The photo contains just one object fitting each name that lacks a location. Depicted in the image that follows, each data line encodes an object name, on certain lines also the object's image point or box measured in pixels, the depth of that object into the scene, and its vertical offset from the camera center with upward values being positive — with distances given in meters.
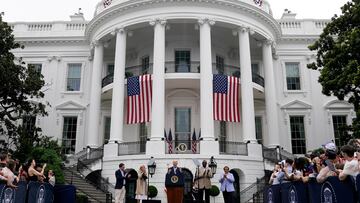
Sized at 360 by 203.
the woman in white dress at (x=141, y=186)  13.59 -0.91
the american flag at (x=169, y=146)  19.98 +0.76
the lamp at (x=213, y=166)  16.42 -0.23
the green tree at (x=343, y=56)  16.89 +4.85
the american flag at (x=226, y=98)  20.95 +3.45
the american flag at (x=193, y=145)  20.02 +0.81
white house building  20.58 +5.16
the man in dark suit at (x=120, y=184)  13.38 -0.82
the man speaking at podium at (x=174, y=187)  12.81 -0.88
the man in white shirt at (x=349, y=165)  6.26 -0.07
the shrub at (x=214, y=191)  18.15 -1.44
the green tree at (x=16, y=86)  20.19 +4.01
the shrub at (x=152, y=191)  18.39 -1.48
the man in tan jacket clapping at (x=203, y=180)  13.11 -0.66
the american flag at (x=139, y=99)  21.09 +3.39
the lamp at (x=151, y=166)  16.61 -0.26
